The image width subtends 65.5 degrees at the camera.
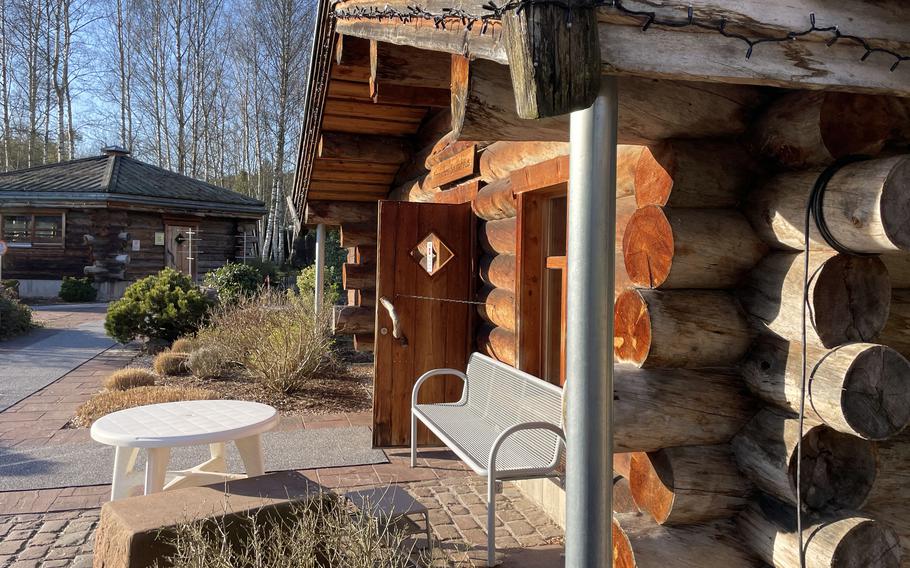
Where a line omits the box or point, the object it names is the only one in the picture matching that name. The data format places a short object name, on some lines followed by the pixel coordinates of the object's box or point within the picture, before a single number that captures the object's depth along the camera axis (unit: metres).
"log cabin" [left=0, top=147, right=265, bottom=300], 20.31
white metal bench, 3.80
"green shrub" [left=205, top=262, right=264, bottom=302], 14.91
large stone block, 3.01
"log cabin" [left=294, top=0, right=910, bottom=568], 1.83
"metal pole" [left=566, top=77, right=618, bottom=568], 2.04
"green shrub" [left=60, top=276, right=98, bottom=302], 19.94
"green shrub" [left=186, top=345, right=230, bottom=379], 9.35
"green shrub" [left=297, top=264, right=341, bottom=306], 13.02
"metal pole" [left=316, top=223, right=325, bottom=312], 11.02
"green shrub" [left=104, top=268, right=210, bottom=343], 11.55
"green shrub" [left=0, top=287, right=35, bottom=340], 12.82
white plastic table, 3.75
